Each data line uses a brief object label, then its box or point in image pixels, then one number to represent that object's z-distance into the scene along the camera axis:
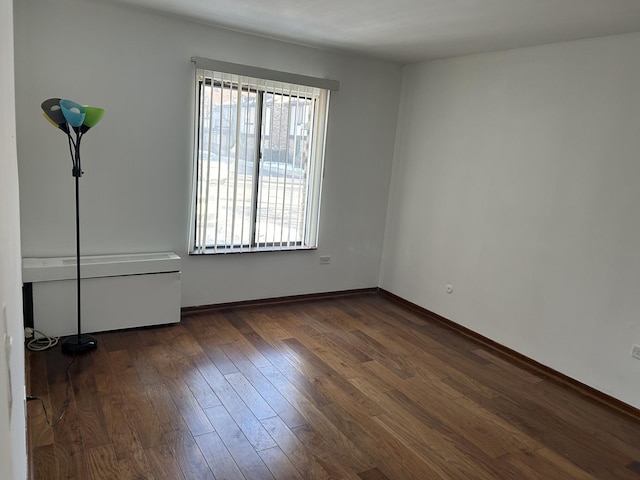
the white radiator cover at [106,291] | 3.31
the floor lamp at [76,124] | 2.84
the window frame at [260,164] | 3.81
